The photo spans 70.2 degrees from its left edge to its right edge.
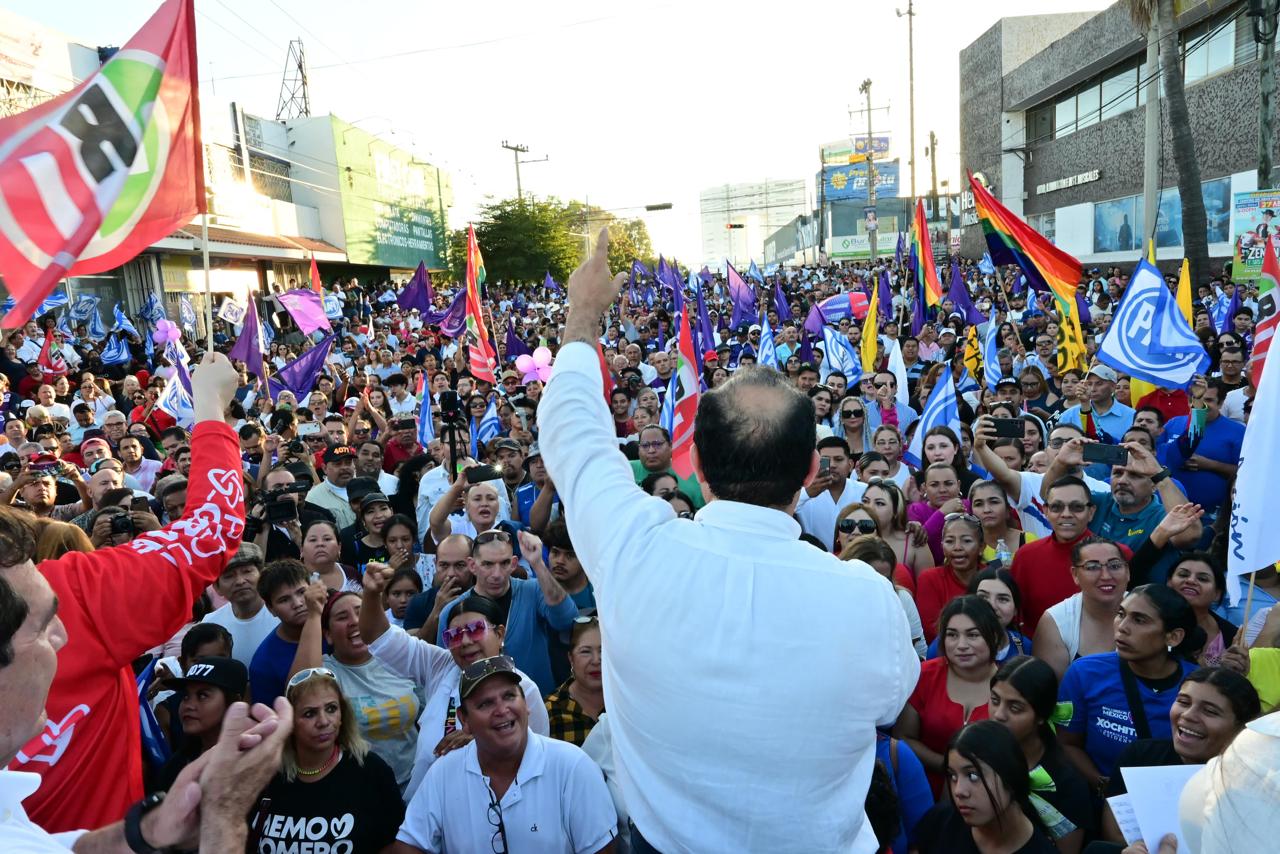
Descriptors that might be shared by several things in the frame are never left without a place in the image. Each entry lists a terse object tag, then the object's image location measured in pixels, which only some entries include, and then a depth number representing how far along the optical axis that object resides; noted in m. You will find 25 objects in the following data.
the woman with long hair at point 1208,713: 2.82
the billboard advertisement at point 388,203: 38.19
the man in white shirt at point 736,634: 1.47
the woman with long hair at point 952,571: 4.79
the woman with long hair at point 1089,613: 4.04
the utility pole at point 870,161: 41.22
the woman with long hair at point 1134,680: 3.40
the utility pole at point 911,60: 37.91
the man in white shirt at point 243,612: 4.54
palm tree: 16.27
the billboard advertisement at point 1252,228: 13.66
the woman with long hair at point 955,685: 3.68
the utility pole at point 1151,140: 22.11
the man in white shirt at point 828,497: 6.18
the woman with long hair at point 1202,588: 3.97
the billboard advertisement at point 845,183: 75.00
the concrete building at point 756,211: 181.50
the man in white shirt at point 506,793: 2.99
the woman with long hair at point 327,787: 3.09
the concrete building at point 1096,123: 24.30
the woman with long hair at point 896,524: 5.44
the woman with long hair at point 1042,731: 3.09
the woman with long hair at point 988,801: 2.83
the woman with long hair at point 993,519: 5.27
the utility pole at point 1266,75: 15.28
